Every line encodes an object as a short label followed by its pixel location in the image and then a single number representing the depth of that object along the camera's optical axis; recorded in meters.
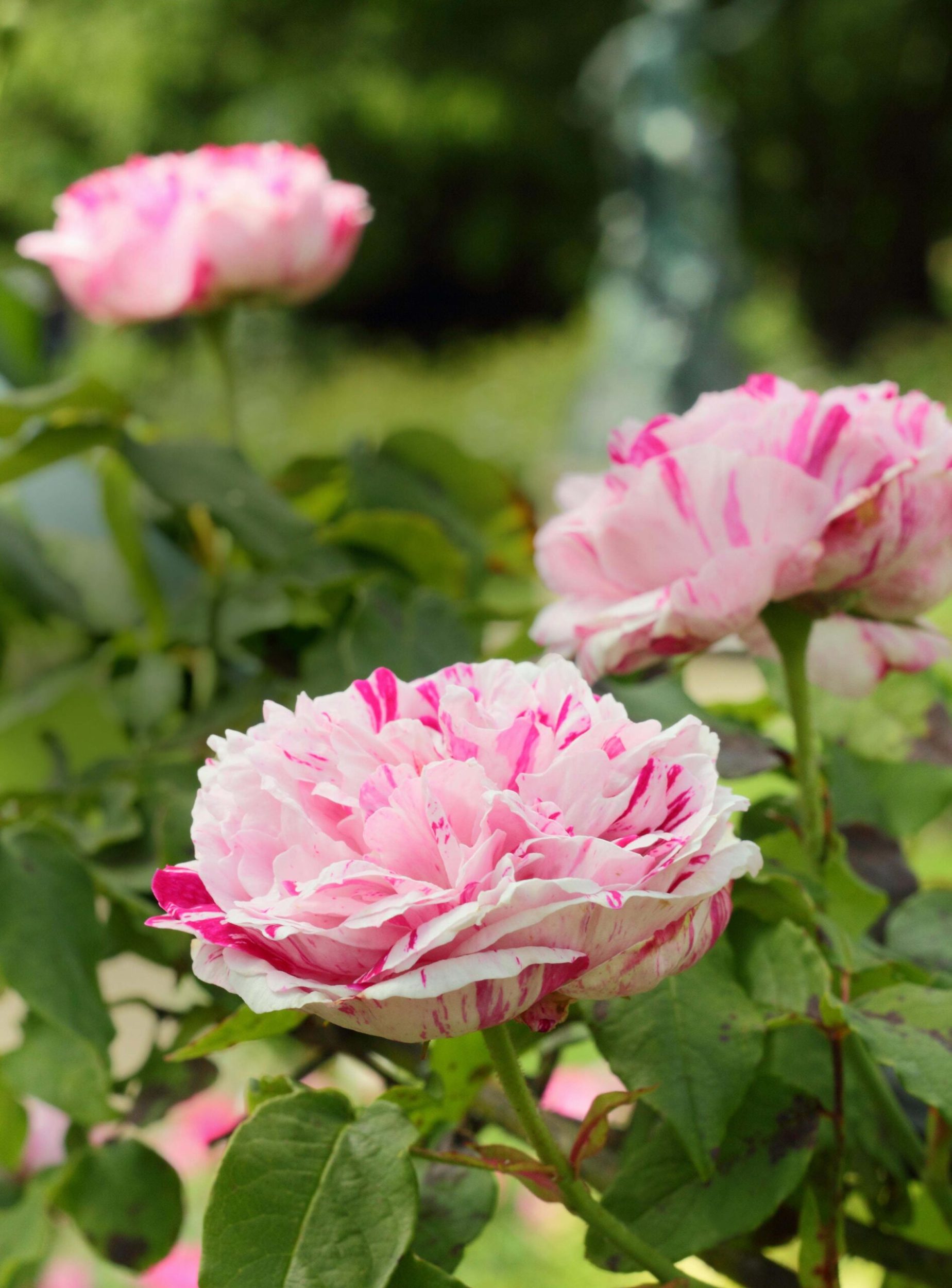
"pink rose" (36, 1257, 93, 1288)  1.64
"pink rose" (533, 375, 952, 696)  0.69
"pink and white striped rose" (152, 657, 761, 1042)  0.61
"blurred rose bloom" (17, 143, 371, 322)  0.91
